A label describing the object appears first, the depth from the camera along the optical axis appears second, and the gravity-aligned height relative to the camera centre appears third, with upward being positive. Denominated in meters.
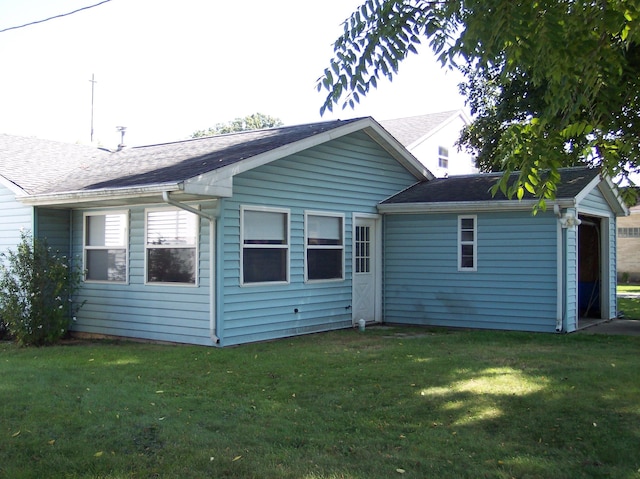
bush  10.86 -0.71
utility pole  42.64 +11.03
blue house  10.67 +0.33
